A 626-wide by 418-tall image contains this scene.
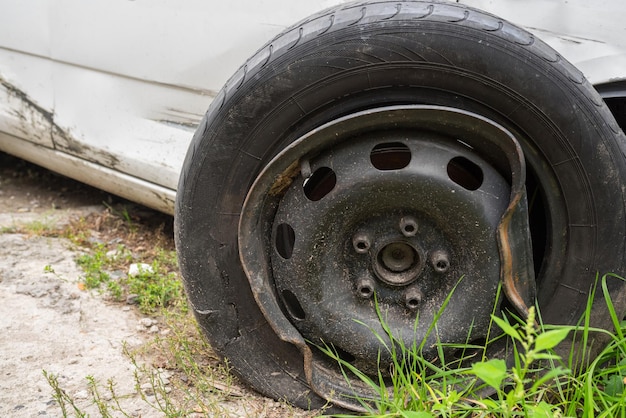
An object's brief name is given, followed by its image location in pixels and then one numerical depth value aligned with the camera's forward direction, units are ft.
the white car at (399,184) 5.64
